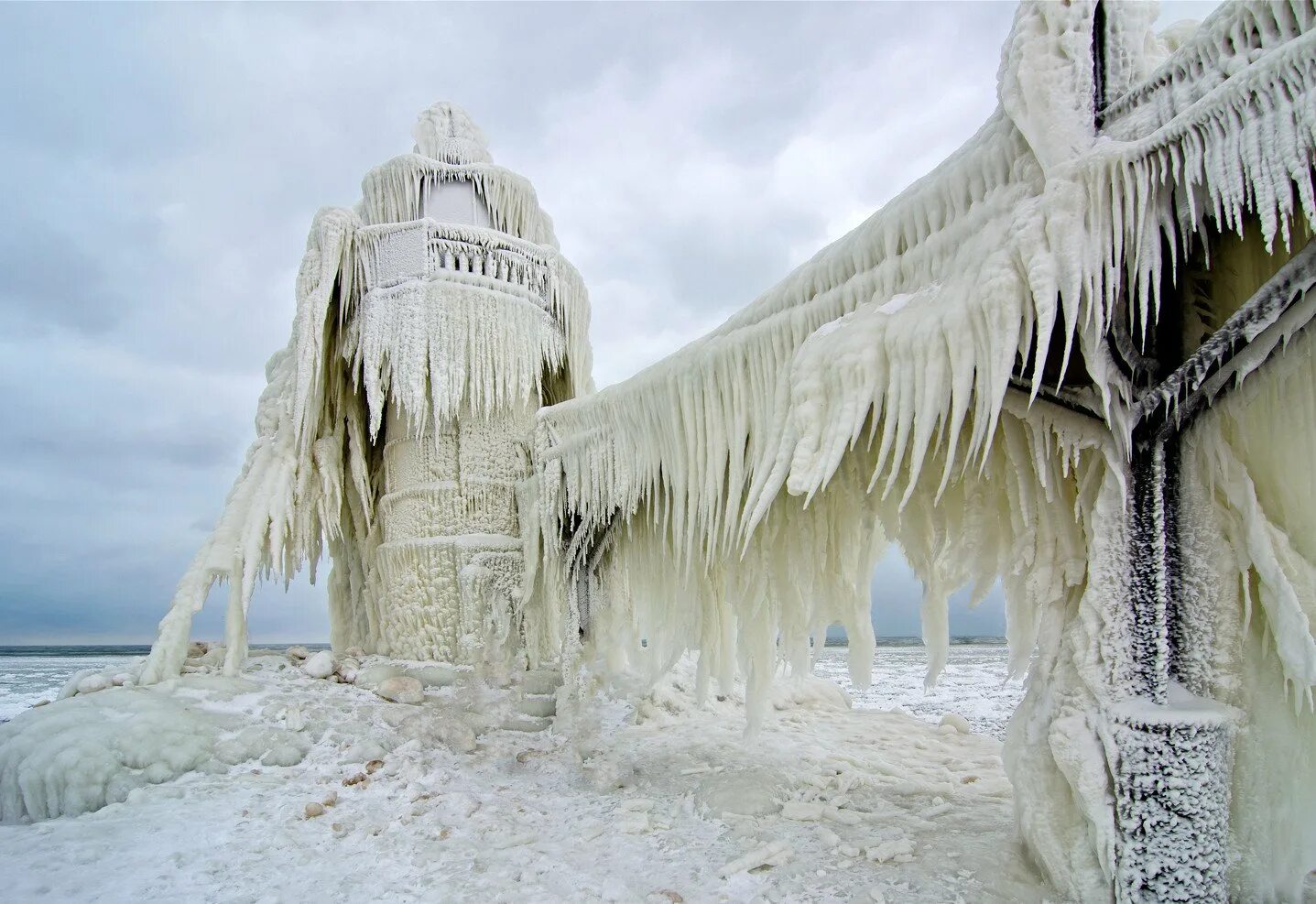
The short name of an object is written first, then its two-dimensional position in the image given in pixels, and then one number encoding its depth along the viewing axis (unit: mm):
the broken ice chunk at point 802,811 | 3932
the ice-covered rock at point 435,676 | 6438
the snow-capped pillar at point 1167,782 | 2531
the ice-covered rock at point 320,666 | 6316
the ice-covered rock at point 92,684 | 5457
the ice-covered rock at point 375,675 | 6301
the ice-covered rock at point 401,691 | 5991
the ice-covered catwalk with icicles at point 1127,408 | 2410
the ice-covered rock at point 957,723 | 6070
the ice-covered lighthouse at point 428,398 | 6840
